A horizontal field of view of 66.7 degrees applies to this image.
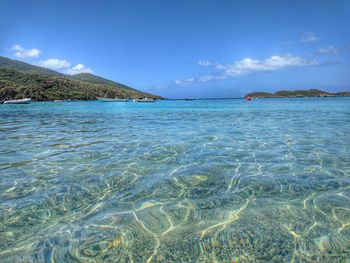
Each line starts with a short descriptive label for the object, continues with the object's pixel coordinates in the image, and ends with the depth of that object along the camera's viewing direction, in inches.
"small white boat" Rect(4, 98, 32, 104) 2962.6
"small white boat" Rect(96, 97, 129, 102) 4373.0
